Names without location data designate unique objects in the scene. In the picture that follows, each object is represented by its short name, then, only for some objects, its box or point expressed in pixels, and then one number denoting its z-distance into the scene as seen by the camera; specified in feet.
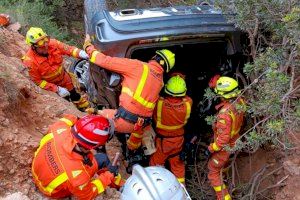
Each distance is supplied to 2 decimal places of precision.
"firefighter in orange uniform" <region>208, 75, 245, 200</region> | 16.01
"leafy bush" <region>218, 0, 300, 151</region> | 11.97
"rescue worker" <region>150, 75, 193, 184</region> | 16.61
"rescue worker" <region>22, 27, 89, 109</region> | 17.92
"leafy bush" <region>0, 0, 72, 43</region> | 24.81
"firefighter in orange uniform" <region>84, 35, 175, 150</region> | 15.02
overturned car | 15.20
